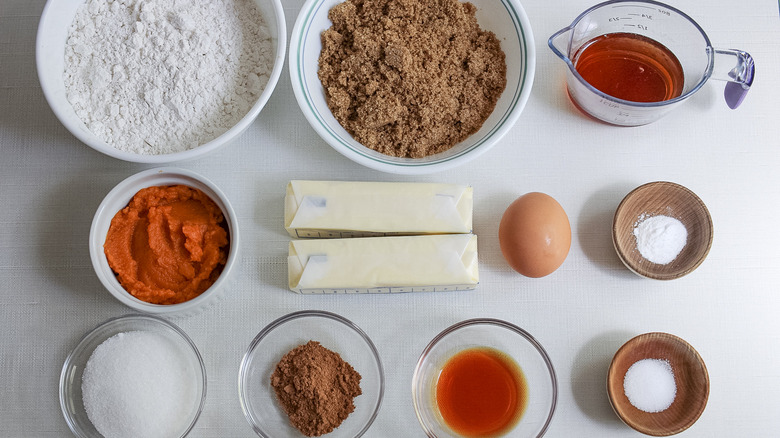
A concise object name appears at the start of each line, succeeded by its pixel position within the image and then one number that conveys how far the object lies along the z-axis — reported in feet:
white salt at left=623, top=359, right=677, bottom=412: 1.92
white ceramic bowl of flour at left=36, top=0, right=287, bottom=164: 1.88
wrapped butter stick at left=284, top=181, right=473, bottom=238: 1.94
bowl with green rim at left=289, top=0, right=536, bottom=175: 1.90
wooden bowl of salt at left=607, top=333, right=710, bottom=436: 1.91
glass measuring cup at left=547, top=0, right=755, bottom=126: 1.96
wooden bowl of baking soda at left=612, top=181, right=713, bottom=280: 1.97
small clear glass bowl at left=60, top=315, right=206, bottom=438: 1.92
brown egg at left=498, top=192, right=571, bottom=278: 1.89
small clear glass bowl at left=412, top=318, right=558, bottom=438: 1.90
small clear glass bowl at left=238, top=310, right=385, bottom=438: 1.90
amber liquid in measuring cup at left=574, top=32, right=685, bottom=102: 2.01
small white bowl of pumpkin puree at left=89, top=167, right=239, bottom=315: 1.89
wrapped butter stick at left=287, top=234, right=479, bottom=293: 1.92
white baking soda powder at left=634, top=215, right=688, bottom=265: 1.97
